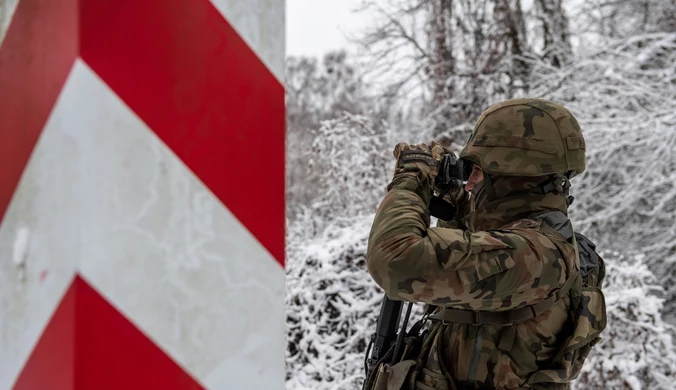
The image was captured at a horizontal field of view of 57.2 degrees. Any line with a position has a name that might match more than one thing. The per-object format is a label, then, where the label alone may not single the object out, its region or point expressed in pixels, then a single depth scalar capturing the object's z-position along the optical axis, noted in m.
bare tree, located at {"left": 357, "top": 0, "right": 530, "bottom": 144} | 7.49
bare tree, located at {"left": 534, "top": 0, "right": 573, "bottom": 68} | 7.15
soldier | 1.35
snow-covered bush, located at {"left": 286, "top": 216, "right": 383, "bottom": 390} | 4.46
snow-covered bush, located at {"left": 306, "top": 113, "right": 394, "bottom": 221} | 6.48
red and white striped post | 0.52
